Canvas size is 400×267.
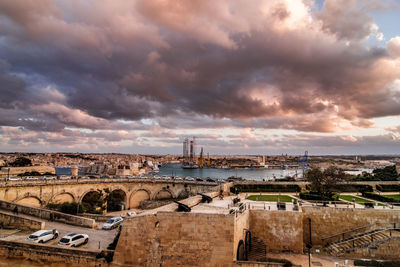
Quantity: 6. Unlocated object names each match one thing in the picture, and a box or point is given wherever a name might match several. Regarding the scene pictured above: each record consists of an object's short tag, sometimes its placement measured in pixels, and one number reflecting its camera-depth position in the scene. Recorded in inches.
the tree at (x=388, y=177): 1921.8
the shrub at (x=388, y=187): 1411.2
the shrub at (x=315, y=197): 1047.6
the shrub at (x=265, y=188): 1384.1
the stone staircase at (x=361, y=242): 672.4
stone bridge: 1282.0
